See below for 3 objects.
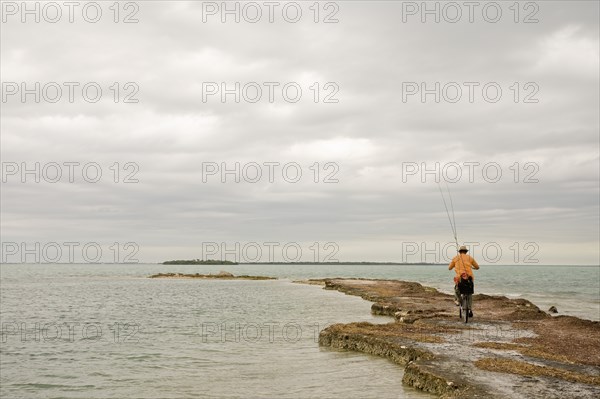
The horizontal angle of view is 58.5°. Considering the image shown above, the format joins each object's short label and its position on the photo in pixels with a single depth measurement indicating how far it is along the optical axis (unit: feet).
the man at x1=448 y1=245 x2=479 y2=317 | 75.20
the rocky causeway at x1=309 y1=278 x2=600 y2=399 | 43.42
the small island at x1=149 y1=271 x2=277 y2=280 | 434.75
